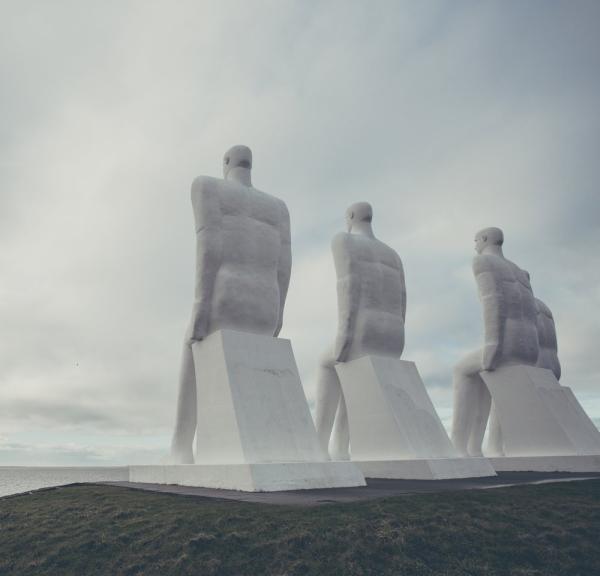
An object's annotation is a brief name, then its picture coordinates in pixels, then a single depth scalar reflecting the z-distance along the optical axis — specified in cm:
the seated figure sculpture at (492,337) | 1282
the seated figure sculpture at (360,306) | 1101
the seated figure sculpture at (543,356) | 1467
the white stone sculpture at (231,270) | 861
